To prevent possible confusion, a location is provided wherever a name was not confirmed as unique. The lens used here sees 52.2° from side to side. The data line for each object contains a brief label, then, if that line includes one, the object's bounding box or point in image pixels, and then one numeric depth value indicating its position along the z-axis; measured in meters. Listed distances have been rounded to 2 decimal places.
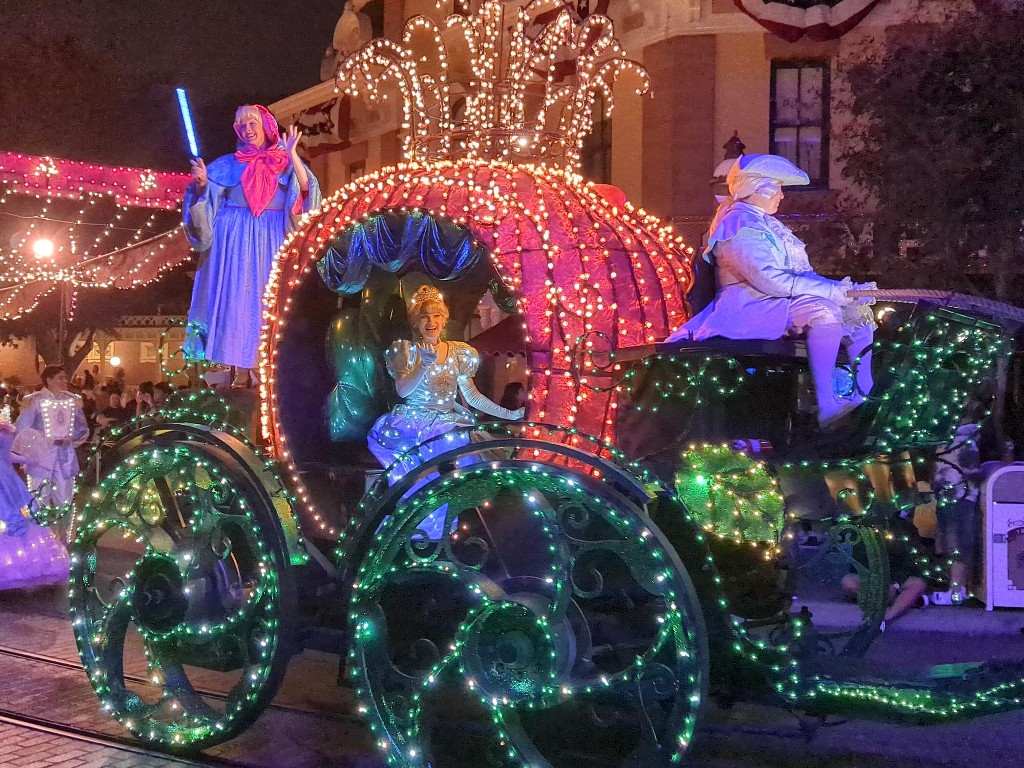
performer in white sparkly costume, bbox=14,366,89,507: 9.76
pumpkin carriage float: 3.84
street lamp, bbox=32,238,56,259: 12.09
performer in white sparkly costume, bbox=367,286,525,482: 5.57
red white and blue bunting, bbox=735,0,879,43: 14.27
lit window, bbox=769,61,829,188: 14.94
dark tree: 10.27
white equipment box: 8.26
